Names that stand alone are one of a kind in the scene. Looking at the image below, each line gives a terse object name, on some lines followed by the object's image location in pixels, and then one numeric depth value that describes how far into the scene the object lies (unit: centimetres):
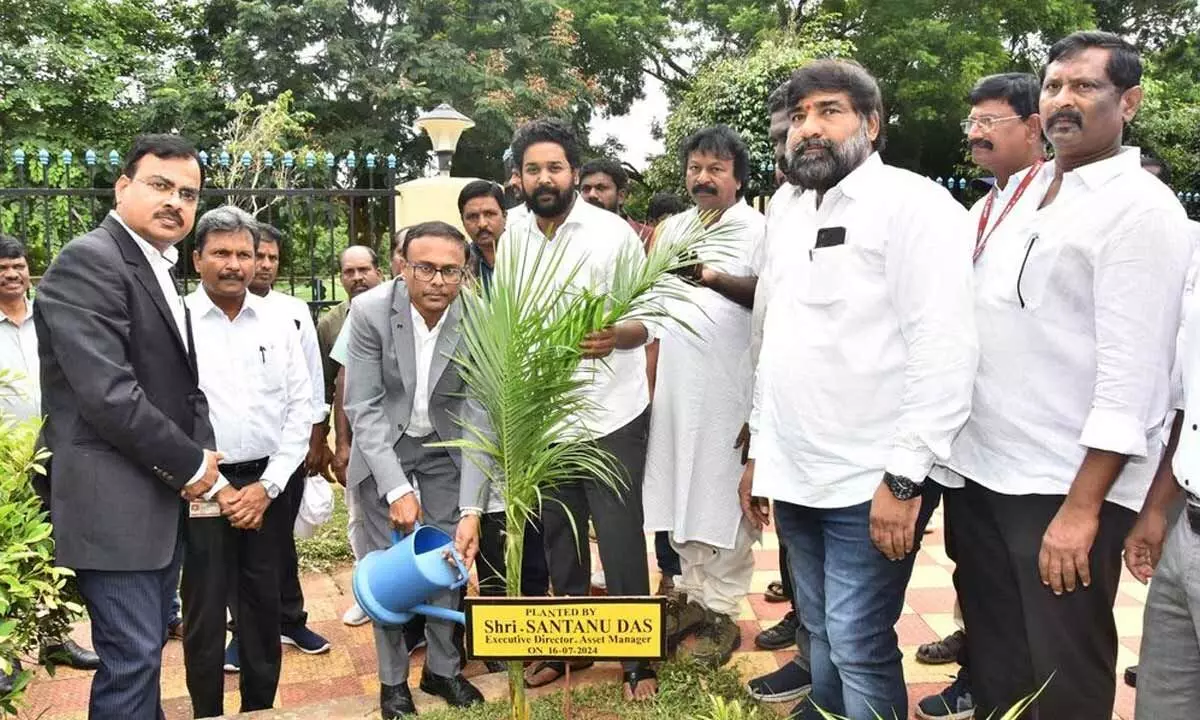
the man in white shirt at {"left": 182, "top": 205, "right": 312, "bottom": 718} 314
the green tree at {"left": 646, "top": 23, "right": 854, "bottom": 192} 1184
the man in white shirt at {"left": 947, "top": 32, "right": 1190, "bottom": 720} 204
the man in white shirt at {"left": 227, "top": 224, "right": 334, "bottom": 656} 388
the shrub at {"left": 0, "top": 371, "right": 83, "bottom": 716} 218
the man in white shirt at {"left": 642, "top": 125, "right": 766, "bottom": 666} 354
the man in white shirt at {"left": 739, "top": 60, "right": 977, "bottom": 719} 221
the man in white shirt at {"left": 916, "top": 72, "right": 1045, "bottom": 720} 305
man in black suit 245
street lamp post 783
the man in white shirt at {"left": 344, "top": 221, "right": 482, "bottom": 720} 312
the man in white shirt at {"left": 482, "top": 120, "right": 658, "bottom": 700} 329
